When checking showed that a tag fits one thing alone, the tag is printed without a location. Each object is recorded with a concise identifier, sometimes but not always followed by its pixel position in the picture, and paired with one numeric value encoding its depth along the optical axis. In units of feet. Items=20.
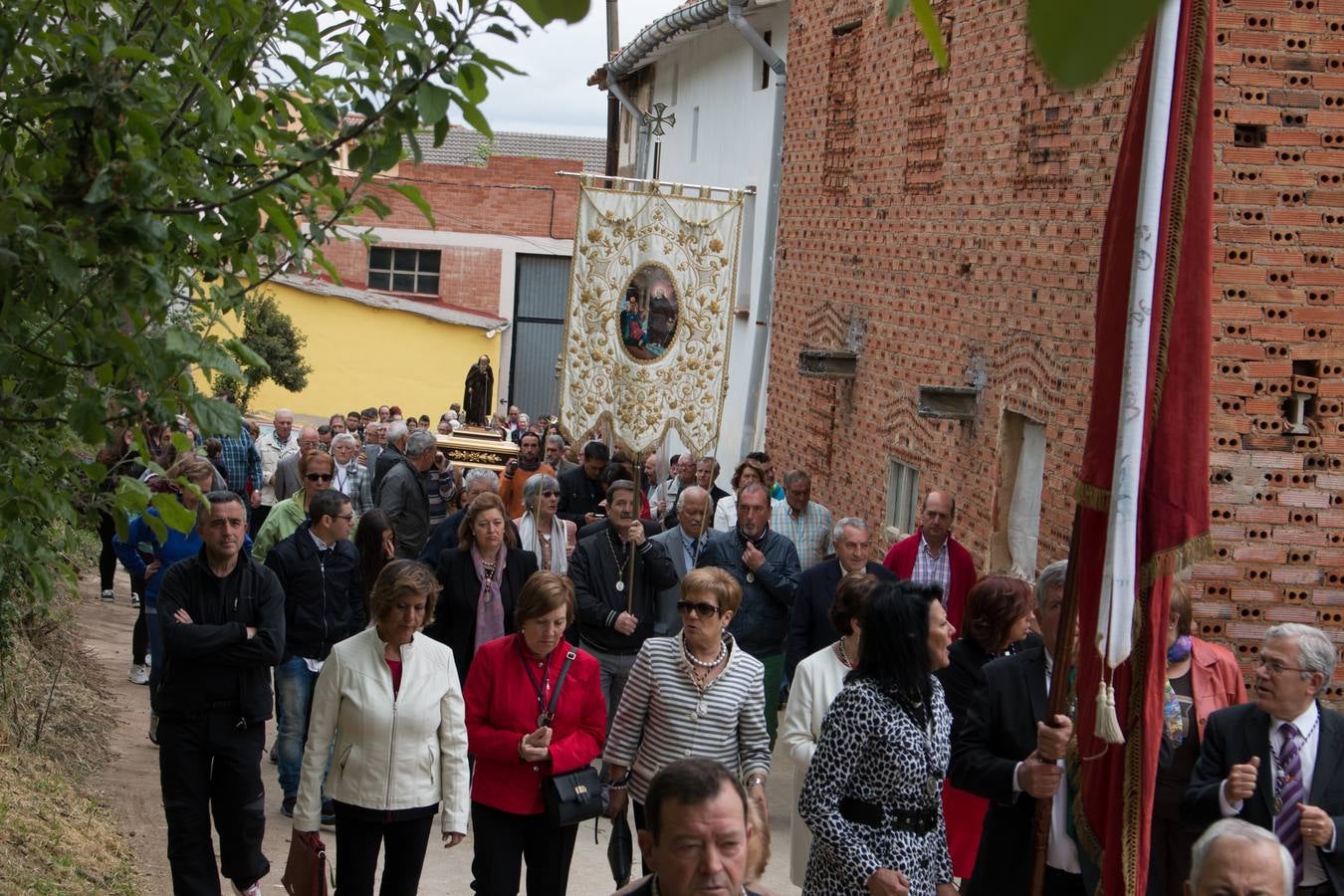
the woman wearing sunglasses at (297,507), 33.30
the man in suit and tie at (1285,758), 18.38
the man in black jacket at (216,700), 23.68
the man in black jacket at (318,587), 29.27
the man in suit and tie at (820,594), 30.37
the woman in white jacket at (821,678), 21.91
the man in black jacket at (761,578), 32.89
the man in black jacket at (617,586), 30.45
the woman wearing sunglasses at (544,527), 34.09
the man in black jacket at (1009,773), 18.72
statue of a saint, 113.09
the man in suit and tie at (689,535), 33.81
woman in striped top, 22.72
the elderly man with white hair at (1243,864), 13.28
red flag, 17.08
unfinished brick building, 28.09
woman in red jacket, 22.36
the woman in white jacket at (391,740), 21.93
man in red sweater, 32.76
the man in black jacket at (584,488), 43.78
